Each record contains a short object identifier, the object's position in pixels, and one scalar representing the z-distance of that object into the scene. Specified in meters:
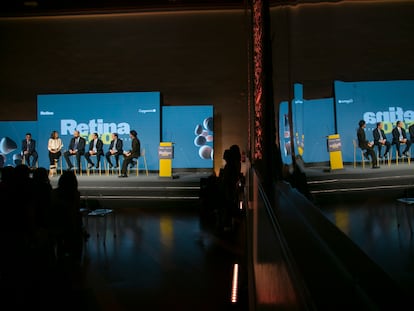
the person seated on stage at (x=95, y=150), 9.62
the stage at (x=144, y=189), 8.77
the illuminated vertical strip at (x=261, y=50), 1.83
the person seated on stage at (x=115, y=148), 9.57
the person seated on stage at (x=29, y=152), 9.77
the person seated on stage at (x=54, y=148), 9.66
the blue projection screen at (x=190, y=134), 9.77
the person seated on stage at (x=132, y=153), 9.51
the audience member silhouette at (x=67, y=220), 4.46
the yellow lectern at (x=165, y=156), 9.10
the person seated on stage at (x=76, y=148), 9.62
